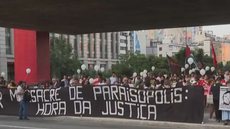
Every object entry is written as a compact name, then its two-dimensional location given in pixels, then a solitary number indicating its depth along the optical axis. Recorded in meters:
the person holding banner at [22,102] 19.61
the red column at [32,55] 28.95
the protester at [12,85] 22.16
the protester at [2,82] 23.62
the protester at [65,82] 24.52
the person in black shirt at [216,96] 16.83
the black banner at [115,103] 16.78
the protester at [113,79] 22.69
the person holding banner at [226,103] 16.45
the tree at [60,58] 87.00
